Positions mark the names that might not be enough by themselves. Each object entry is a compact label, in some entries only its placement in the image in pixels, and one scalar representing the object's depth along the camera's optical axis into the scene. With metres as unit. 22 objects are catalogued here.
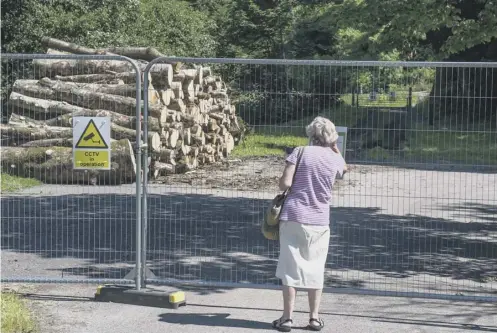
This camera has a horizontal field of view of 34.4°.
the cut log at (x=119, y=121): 16.28
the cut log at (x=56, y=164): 13.69
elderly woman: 6.79
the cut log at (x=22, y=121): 16.50
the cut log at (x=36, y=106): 16.66
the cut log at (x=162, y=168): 15.79
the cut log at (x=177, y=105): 18.25
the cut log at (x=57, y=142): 16.69
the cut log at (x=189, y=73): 18.44
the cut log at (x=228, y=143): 19.19
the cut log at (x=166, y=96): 17.53
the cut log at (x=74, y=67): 17.78
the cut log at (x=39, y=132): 16.17
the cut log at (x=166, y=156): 17.31
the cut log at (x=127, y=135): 16.70
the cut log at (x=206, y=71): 20.72
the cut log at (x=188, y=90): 18.88
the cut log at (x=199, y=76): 19.52
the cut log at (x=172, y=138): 17.72
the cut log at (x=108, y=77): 18.00
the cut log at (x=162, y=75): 17.41
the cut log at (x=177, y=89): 17.94
